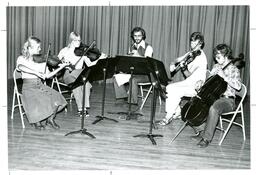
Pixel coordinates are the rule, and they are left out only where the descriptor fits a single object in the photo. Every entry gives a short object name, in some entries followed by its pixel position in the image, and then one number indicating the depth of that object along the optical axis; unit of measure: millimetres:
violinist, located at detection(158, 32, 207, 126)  4418
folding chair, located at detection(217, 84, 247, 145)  4008
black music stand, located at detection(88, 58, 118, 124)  4121
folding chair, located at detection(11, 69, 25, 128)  4321
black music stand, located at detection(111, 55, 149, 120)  4125
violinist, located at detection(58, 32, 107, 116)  4898
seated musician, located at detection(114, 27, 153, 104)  5152
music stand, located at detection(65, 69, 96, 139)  4012
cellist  3949
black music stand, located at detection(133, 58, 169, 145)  3785
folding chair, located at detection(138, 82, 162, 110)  5371
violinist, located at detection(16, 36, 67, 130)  4188
